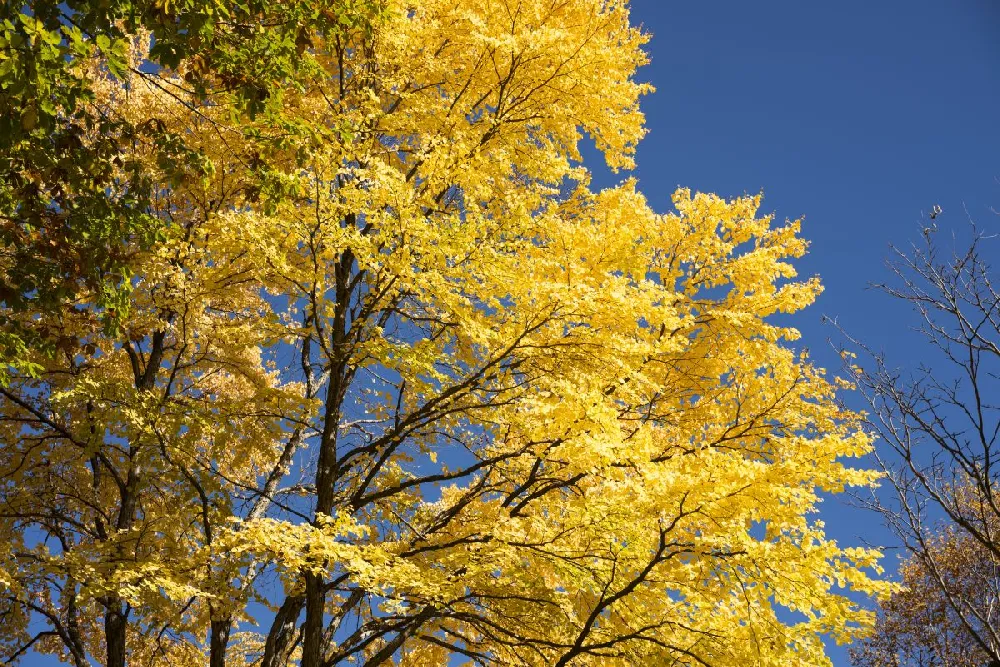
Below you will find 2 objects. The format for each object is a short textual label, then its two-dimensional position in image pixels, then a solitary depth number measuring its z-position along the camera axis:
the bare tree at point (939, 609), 12.05
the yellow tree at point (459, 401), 4.68
